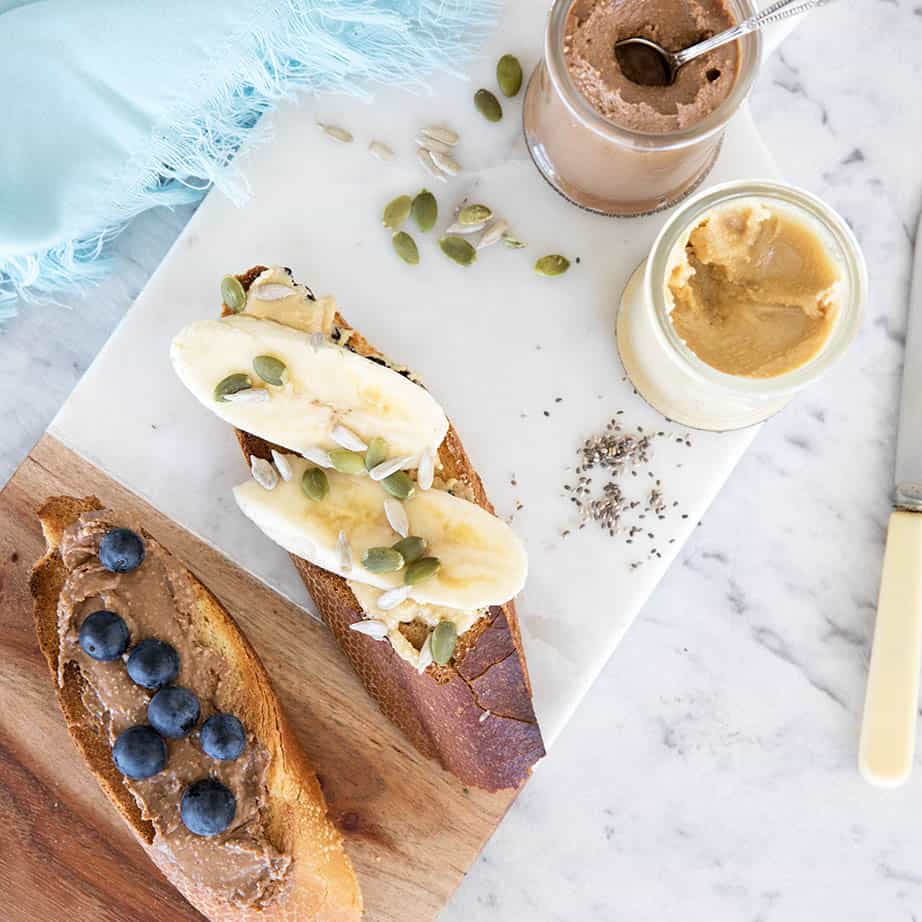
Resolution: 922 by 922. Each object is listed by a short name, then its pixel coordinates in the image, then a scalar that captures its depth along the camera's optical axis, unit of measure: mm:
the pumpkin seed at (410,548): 615
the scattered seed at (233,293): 633
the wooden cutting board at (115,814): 664
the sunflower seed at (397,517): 619
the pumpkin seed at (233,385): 621
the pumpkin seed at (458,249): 672
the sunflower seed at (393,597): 613
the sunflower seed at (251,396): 619
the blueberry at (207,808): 606
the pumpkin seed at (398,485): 622
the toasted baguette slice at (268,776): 624
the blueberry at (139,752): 608
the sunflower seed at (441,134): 675
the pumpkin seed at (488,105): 676
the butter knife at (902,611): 692
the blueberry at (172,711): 609
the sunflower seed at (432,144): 676
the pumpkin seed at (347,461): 620
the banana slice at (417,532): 618
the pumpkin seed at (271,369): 616
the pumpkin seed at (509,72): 673
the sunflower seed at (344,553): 616
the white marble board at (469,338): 670
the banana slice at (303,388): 620
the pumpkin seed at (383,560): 610
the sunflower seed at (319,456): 622
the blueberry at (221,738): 611
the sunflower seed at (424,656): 620
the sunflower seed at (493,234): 672
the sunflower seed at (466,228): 672
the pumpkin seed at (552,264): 670
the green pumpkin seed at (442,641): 618
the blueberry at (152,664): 610
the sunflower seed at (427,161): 677
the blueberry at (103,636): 611
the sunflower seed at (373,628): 620
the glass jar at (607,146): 614
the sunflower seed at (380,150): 674
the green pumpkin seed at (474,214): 669
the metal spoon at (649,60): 619
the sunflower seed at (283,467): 629
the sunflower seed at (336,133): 672
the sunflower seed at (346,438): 620
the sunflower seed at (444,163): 675
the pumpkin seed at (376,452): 622
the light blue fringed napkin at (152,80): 647
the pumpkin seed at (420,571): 612
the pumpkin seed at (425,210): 672
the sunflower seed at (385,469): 621
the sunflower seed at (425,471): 626
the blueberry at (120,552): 621
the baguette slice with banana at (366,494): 618
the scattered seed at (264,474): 630
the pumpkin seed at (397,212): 672
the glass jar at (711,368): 613
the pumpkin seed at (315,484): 623
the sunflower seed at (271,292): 629
